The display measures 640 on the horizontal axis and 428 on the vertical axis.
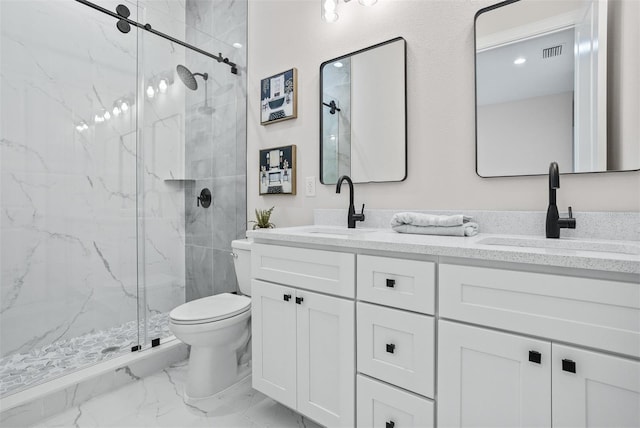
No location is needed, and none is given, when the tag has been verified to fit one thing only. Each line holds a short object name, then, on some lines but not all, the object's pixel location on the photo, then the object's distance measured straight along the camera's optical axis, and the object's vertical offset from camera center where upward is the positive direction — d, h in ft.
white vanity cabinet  2.60 -1.24
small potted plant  6.66 -0.17
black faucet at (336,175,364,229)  5.55 -0.06
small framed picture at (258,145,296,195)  6.69 +0.86
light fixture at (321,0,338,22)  5.71 +3.52
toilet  5.35 -2.06
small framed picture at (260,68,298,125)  6.64 +2.39
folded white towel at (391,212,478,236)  4.15 -0.18
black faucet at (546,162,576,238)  3.78 -0.11
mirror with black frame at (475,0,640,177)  3.75 +1.55
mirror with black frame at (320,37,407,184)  5.32 +1.68
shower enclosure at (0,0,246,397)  6.16 +0.75
